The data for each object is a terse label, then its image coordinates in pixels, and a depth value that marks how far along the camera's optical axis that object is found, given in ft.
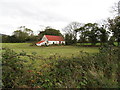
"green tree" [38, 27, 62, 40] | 141.32
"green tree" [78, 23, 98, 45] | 93.73
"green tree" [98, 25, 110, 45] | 86.38
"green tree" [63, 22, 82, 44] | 119.26
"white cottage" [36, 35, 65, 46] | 127.97
